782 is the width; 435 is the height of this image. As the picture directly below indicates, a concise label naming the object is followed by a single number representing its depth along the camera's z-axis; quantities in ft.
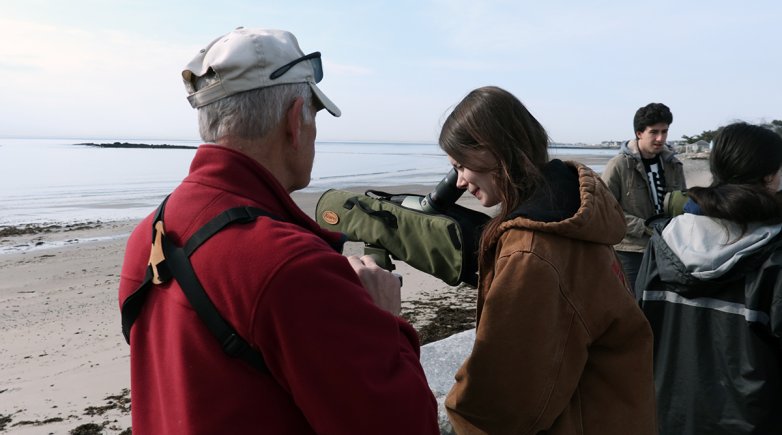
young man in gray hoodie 17.11
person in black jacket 8.18
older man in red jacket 3.96
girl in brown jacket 5.71
